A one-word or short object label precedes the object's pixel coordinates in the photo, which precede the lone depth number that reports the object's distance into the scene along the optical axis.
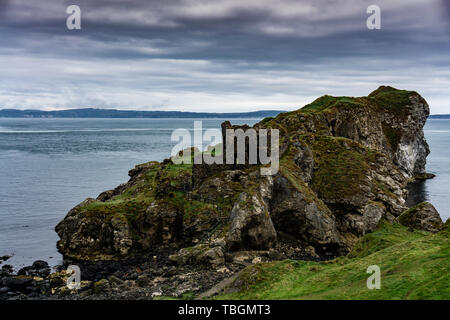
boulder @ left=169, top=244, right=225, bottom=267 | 52.62
